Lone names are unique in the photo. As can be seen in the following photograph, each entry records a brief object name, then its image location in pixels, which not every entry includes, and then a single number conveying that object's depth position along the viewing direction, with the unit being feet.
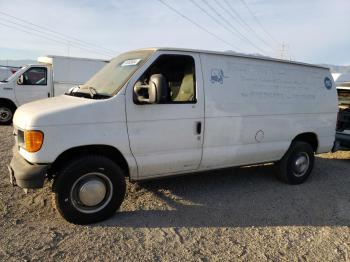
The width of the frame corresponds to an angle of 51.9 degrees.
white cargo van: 13.24
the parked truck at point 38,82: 39.91
